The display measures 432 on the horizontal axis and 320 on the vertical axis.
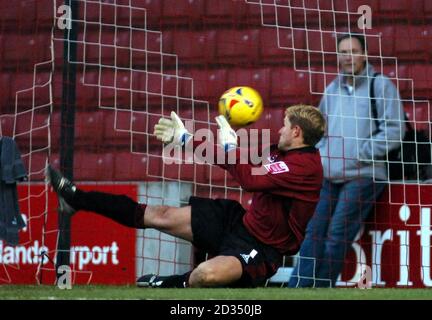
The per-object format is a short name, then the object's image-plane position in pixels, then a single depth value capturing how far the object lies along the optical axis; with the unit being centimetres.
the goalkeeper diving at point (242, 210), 1616
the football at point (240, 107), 1730
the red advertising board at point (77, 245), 1989
